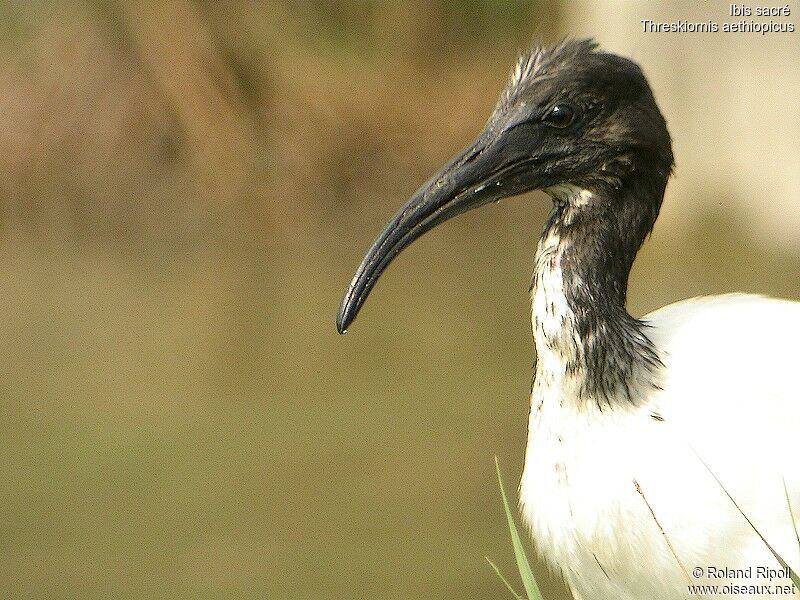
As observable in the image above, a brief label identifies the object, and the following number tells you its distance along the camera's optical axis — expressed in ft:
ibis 19.70
